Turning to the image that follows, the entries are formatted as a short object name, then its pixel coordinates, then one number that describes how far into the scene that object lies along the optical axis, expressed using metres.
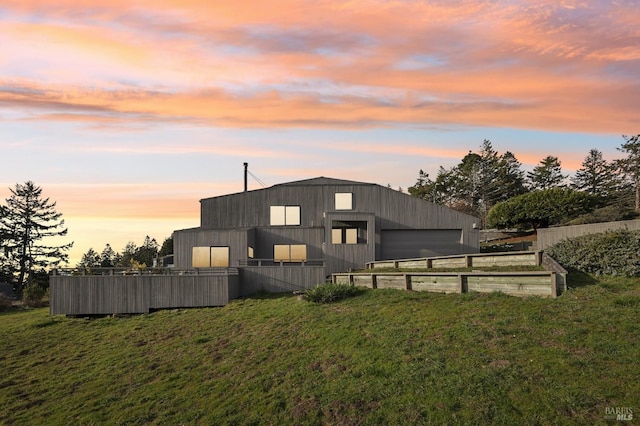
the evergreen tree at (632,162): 60.19
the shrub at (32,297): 37.56
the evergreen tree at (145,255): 71.62
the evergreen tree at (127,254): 81.14
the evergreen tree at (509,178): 73.38
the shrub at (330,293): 18.70
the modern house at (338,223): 30.98
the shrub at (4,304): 35.03
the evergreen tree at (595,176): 68.65
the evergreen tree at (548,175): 74.06
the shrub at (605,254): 14.61
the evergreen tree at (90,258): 95.69
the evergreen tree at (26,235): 60.72
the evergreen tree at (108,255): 92.81
